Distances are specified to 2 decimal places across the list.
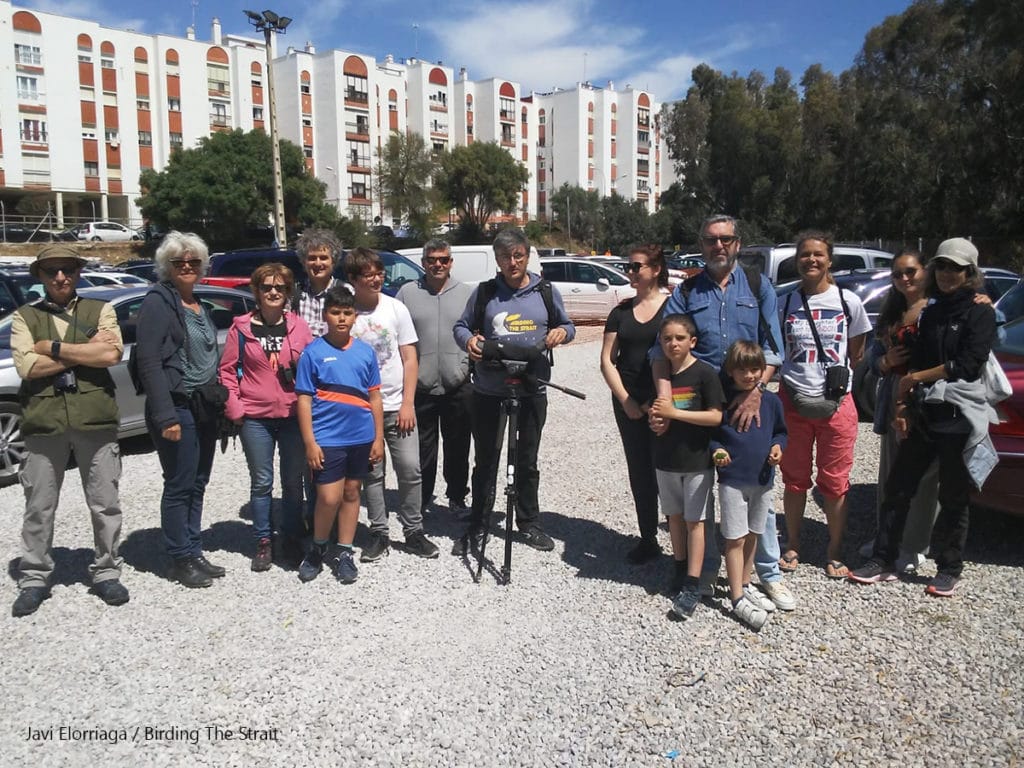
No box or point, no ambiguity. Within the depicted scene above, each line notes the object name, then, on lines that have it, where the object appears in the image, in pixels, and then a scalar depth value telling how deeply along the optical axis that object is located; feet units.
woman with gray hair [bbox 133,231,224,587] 14.38
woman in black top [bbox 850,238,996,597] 13.75
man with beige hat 13.88
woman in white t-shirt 14.85
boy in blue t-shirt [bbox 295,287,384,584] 14.90
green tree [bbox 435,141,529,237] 189.98
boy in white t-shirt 16.29
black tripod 15.46
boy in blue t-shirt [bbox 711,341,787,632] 13.48
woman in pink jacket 15.47
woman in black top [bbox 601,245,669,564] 15.12
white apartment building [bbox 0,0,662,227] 191.11
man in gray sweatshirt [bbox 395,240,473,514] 17.34
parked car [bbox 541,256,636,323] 63.72
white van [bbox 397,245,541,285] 51.34
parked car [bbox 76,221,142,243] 163.94
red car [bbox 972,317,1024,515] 14.97
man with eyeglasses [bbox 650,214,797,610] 14.14
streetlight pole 102.89
